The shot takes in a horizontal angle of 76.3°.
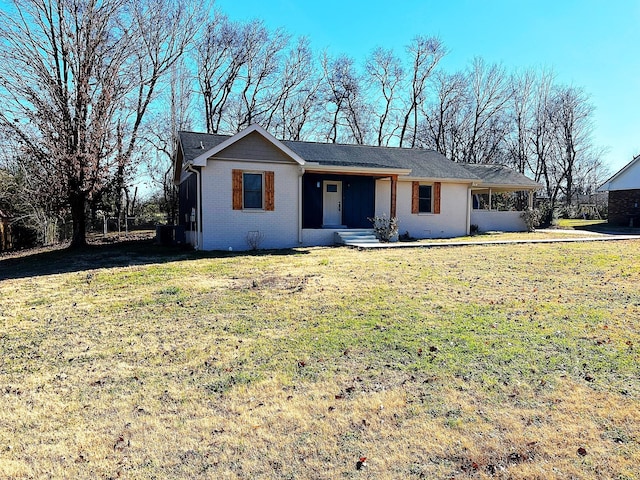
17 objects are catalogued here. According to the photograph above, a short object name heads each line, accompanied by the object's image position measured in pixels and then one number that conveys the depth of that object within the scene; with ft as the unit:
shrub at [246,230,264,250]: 45.62
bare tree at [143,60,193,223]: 90.07
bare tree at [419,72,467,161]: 120.98
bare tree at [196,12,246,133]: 99.40
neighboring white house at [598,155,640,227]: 77.87
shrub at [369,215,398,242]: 51.01
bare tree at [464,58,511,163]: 119.65
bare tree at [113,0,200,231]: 65.36
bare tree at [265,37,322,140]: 110.63
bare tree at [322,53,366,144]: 116.78
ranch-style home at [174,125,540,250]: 44.50
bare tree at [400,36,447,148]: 116.67
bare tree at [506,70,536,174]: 120.57
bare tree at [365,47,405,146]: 119.96
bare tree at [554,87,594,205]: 121.70
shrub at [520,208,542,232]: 70.54
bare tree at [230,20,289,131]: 103.51
